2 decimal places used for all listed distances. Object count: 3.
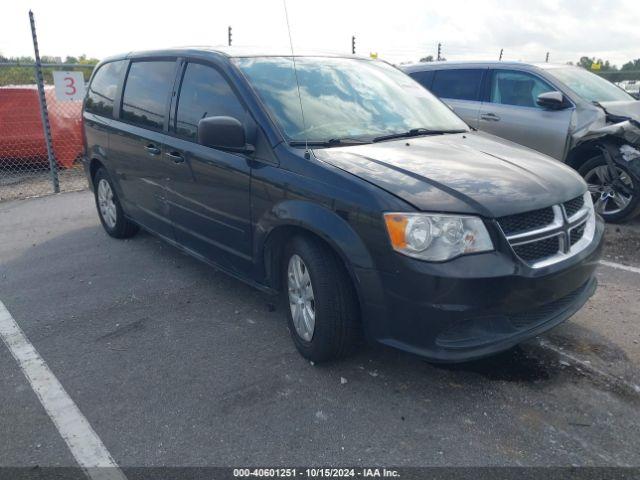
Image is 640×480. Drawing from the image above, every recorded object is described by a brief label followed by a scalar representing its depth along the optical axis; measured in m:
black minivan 2.73
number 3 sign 8.56
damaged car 6.04
